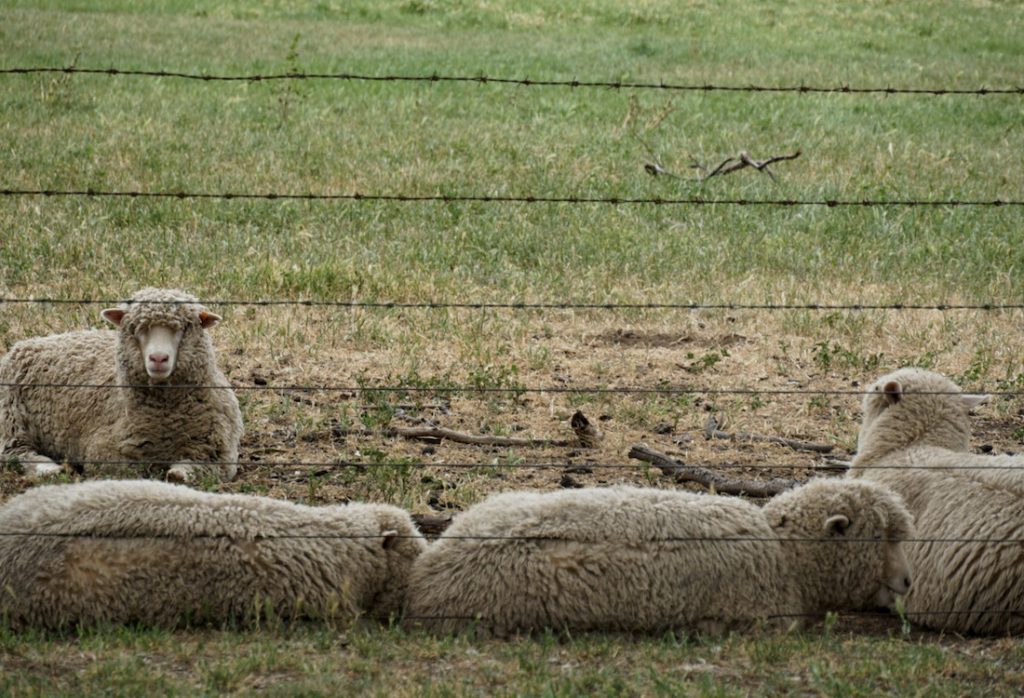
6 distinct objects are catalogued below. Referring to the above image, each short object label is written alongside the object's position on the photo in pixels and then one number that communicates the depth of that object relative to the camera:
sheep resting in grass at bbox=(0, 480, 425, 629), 10.20
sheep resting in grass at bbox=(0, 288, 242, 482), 13.77
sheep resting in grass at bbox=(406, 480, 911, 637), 10.50
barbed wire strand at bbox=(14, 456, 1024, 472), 12.68
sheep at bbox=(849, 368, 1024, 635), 10.95
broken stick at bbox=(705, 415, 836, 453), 15.04
